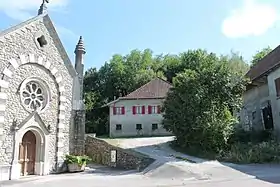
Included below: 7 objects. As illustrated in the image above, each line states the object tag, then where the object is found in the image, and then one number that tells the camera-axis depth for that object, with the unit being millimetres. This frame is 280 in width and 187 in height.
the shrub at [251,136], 16244
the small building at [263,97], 16148
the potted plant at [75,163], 13315
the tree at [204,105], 15372
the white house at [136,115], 25796
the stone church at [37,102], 11852
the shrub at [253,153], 13498
